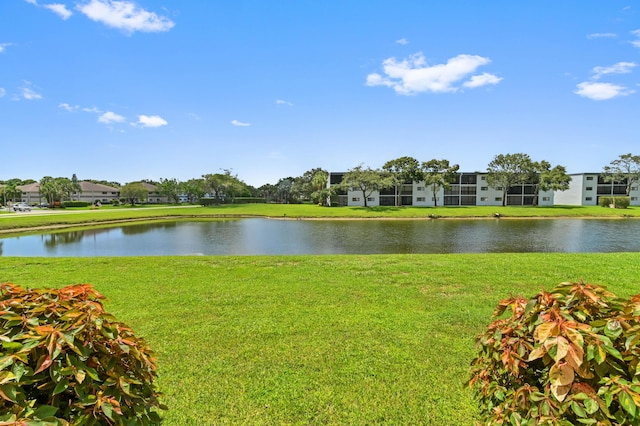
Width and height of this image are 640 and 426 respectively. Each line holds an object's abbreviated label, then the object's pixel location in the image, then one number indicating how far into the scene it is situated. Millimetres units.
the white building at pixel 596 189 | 70250
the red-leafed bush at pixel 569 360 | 1530
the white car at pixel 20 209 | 55394
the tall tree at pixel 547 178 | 62938
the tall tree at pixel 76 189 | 83288
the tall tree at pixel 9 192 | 74188
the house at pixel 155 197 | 98494
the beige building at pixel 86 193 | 87938
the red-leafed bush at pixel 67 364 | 1373
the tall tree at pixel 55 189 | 74325
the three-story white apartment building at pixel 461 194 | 69375
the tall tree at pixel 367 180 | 60062
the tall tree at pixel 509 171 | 64312
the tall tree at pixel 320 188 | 65188
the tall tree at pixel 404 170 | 64750
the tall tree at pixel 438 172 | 64500
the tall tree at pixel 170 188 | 89188
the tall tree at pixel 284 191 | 88250
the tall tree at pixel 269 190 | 92812
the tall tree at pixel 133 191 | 81188
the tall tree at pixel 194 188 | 80625
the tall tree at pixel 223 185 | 75000
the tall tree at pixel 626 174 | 67375
